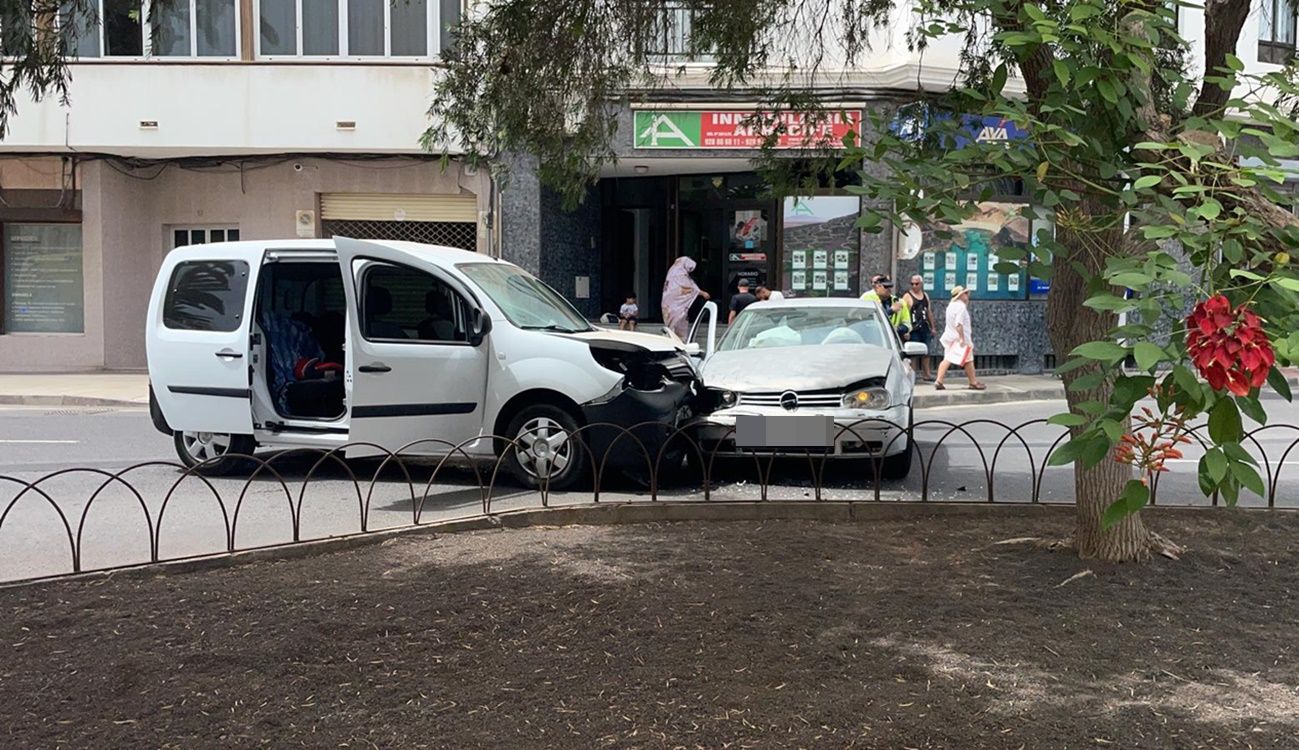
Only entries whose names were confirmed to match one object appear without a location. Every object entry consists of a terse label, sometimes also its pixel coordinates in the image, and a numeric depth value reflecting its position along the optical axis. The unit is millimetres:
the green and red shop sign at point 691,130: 18094
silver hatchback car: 8688
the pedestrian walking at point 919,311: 17031
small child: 18719
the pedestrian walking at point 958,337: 16641
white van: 8375
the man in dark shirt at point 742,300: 17672
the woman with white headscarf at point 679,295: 17922
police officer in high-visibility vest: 16578
